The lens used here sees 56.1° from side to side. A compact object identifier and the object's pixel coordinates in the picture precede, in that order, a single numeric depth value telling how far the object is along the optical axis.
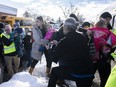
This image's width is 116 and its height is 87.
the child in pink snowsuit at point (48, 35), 2.83
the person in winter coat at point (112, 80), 0.74
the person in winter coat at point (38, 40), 2.81
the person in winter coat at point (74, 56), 1.85
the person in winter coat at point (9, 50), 2.90
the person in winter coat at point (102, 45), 2.16
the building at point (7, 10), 8.87
